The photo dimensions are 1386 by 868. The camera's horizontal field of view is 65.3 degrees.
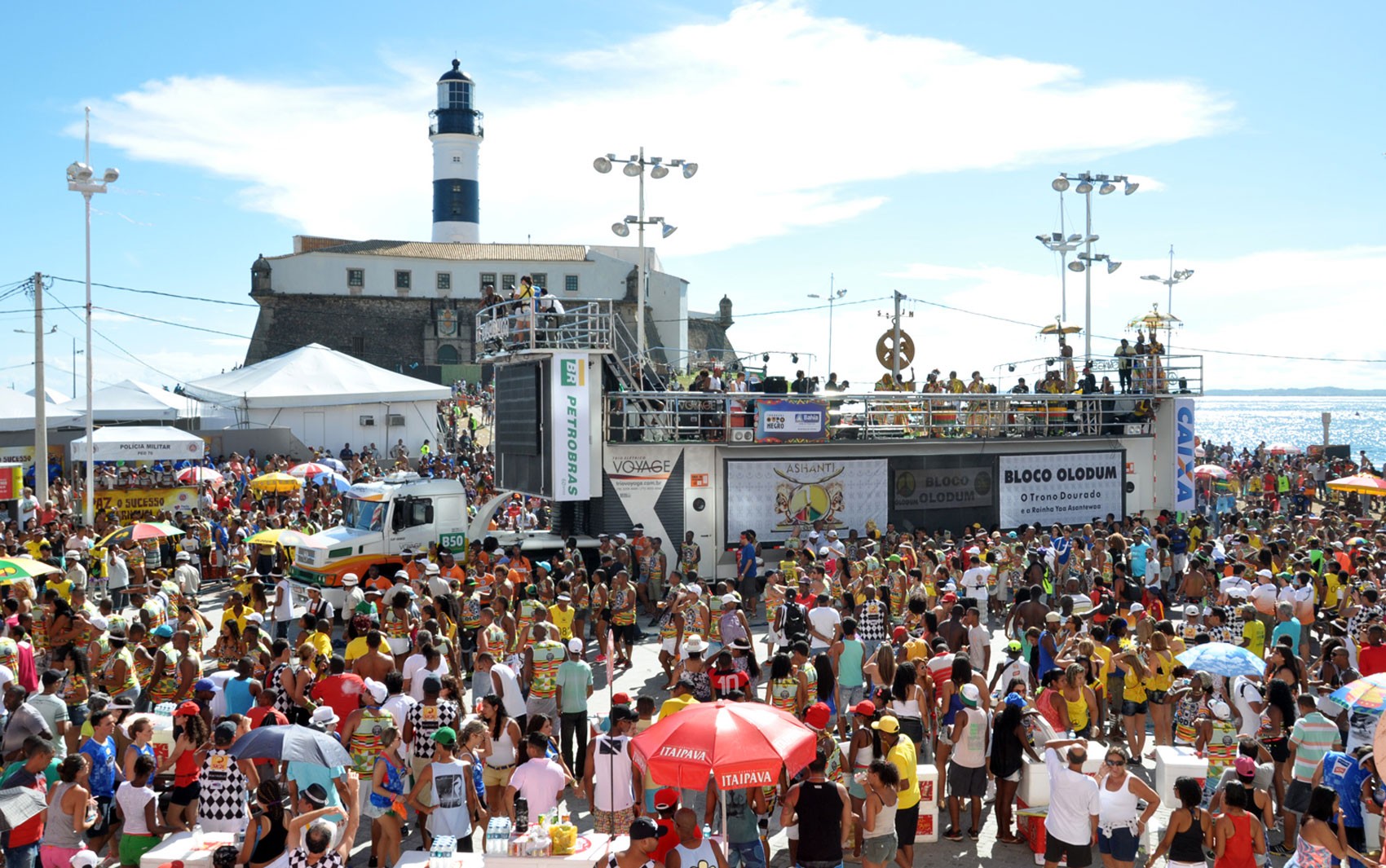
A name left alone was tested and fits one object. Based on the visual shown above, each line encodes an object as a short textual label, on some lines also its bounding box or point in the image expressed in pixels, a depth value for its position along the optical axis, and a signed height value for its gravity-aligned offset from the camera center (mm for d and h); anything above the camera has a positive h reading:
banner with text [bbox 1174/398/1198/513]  26984 -655
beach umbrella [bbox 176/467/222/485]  25359 -977
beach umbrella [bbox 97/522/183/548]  18141 -1674
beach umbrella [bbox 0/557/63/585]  13094 -1650
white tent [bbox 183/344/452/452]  41094 +1400
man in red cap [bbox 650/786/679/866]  6926 -2595
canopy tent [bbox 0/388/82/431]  31734 +631
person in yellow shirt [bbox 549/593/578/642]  12766 -2173
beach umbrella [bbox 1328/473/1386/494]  22438 -1138
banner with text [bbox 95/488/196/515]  24844 -1552
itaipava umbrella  7027 -2091
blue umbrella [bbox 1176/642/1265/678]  9445 -2039
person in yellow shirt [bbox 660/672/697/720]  9148 -2307
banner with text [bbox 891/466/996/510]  23766 -1263
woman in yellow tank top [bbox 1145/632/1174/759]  11109 -2560
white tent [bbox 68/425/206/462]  26984 -277
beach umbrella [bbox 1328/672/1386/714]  8641 -2148
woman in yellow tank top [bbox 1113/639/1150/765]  11078 -2770
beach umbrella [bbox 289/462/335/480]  28031 -935
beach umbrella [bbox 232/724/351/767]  7445 -2182
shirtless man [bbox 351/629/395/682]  10766 -2292
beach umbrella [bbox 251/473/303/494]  26453 -1198
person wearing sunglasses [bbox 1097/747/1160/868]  7730 -2743
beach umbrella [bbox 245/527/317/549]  18688 -1841
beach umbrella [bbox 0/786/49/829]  7562 -2625
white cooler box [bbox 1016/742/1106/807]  8984 -2934
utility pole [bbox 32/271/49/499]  25203 +403
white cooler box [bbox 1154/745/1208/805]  9000 -2823
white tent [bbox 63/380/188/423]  35400 +1012
